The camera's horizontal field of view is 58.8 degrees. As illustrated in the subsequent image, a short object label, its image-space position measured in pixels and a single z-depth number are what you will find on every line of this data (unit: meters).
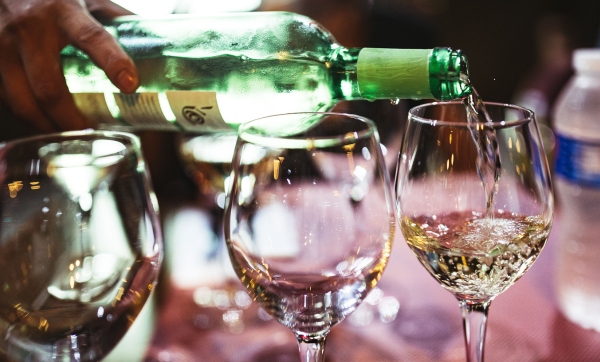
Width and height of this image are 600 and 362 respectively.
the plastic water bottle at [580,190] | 0.77
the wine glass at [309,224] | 0.42
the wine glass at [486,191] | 0.50
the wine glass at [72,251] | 0.42
